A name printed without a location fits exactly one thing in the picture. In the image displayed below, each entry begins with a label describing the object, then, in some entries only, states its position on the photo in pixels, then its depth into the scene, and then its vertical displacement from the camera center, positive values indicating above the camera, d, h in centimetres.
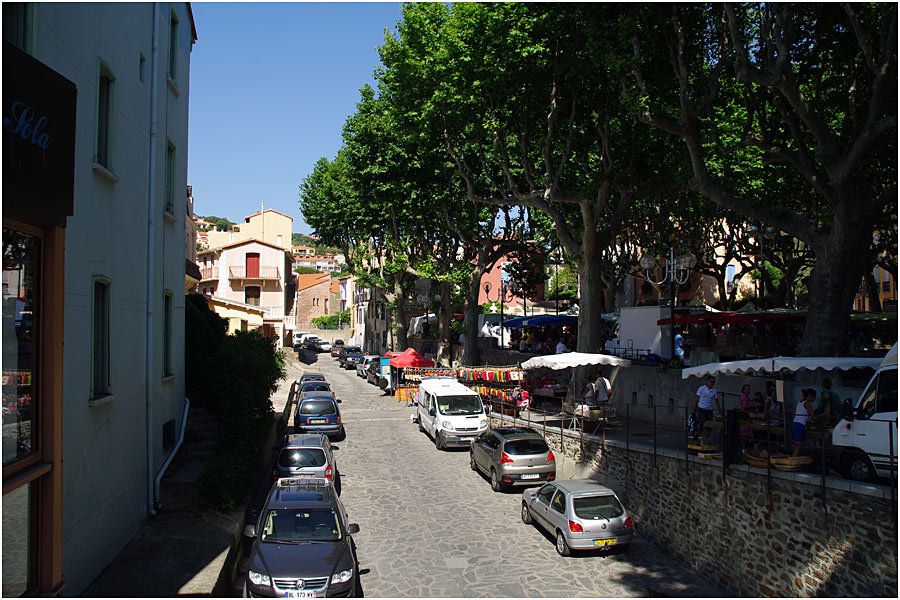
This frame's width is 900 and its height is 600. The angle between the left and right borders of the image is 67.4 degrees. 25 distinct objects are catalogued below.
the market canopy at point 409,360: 3566 -213
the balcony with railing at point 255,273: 5841 +415
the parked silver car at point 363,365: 4612 -322
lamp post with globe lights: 2133 +178
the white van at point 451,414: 2341 -339
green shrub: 1389 -191
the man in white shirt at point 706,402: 1562 -194
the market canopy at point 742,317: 2272 +6
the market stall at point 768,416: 1279 -204
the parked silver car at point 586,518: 1384 -416
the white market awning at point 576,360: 2122 -130
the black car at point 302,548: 1030 -376
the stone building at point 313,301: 10300 +295
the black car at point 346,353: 5707 -283
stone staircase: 1387 -329
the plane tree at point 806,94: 1488 +573
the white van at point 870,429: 1054 -178
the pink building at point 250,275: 5869 +398
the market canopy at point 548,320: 3659 -4
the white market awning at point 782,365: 1348 -96
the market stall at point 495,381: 2792 -273
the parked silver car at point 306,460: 1683 -358
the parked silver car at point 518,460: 1845 -389
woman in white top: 1250 -185
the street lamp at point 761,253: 2103 +287
